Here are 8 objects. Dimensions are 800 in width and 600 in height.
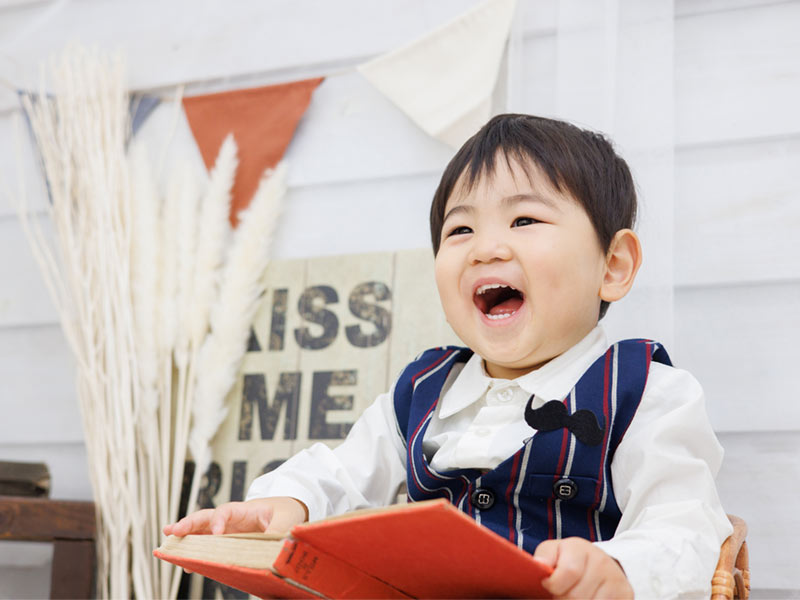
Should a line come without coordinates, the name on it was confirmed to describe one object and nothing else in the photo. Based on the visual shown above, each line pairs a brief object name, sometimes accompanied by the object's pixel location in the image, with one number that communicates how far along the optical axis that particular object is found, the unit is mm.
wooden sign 1628
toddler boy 963
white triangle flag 1609
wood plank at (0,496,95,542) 1554
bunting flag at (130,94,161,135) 1979
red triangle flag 1836
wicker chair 888
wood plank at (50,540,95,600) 1643
